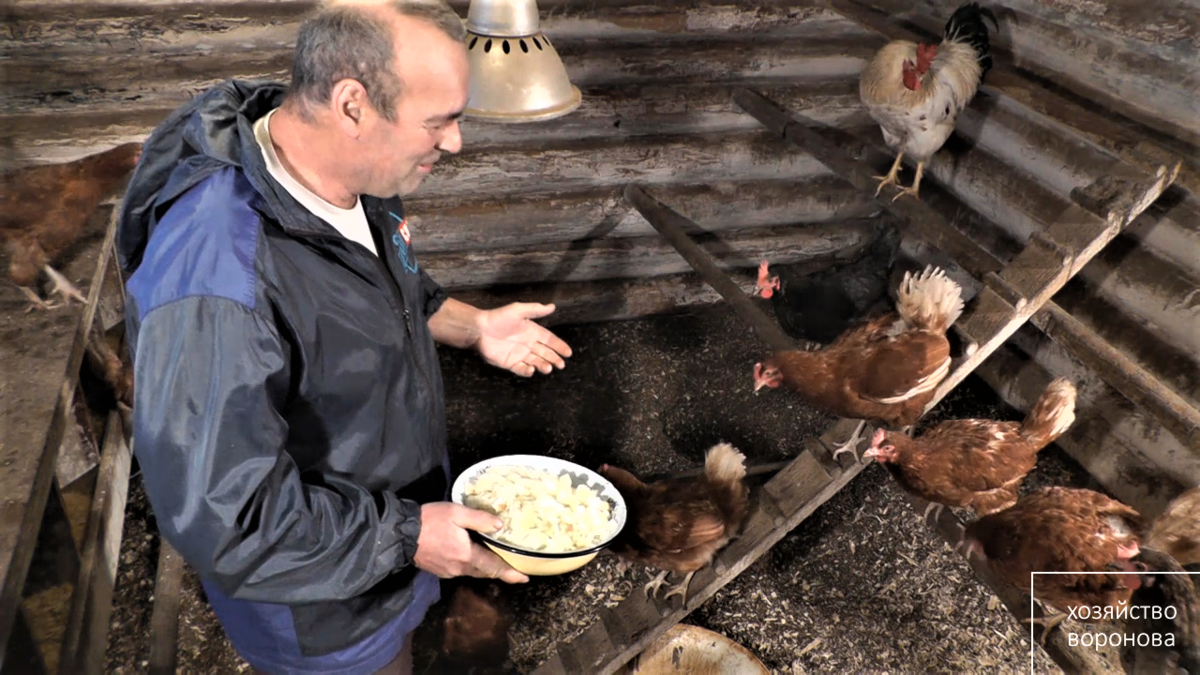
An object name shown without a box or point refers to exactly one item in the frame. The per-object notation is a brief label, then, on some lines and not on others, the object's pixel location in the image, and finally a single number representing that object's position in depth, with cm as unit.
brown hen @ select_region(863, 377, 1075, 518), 276
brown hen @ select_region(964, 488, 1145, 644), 231
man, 147
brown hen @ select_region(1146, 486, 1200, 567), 222
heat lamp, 176
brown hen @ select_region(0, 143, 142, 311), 300
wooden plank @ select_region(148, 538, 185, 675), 267
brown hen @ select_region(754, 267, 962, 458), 276
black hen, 449
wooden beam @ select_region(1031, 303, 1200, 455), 263
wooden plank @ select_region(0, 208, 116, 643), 153
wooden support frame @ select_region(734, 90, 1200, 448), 264
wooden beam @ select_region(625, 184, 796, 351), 343
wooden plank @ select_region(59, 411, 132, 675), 246
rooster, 404
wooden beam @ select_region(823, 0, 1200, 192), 307
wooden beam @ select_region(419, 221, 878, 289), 479
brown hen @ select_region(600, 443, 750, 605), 267
